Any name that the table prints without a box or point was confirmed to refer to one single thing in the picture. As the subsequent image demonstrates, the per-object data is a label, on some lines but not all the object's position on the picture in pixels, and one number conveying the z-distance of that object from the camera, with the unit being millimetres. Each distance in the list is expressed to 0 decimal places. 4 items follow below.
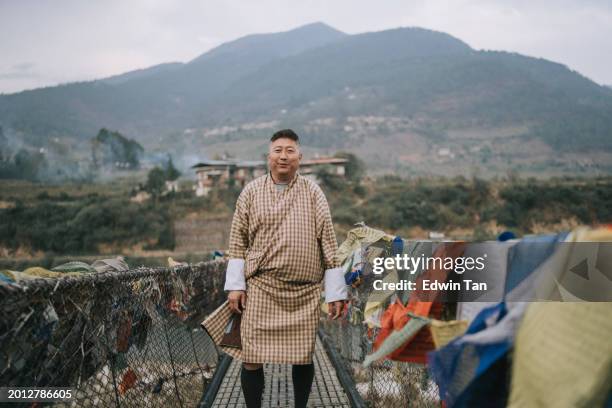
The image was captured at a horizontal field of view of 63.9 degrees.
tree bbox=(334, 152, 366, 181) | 52375
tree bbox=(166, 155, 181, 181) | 52719
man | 2555
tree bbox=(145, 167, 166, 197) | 46000
